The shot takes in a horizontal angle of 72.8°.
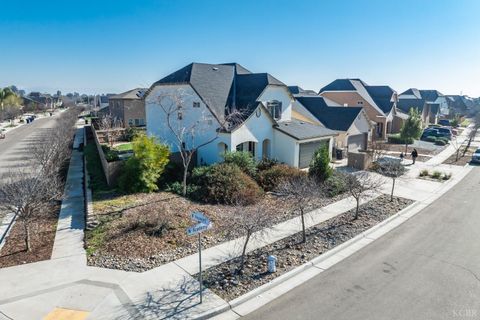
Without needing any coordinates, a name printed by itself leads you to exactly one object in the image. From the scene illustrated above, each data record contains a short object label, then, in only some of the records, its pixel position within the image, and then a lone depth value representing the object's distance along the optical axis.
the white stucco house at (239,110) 23.33
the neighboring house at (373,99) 44.97
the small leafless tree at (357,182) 15.04
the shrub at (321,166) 20.11
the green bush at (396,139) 40.81
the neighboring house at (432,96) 69.09
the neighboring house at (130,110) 47.54
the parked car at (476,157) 31.03
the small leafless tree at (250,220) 10.18
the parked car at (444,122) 63.69
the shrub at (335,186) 19.43
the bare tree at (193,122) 22.98
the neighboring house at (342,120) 32.23
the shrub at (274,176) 19.94
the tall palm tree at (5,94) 85.88
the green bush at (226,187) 17.27
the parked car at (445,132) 45.68
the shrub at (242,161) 20.52
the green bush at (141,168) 17.94
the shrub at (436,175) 24.71
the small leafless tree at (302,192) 12.41
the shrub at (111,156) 21.71
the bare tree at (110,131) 33.67
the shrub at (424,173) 25.14
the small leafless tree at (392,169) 18.89
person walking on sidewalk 29.53
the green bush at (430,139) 43.58
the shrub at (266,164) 22.59
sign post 8.27
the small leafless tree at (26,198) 11.39
